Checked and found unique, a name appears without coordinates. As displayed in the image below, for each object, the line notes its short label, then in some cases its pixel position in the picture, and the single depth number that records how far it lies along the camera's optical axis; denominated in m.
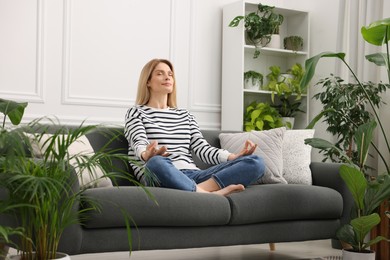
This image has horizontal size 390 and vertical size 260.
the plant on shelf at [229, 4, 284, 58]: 5.05
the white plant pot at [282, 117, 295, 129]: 5.23
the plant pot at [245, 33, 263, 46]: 5.21
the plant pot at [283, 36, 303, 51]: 5.35
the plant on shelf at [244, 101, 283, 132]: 5.02
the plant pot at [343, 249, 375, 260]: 3.07
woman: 3.08
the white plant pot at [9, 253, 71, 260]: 1.96
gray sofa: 2.62
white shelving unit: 5.05
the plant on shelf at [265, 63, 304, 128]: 5.18
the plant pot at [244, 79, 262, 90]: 5.14
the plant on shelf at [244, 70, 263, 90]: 5.13
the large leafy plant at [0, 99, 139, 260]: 1.88
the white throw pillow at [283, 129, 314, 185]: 3.61
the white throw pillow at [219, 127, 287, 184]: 3.56
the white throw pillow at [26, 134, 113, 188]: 2.93
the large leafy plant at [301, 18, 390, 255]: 3.03
